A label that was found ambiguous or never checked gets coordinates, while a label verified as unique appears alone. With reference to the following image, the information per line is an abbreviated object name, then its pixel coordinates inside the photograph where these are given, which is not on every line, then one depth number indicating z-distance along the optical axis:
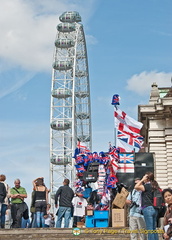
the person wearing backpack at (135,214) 11.71
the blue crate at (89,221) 16.25
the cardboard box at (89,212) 16.20
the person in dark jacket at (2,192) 14.91
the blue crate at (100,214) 16.30
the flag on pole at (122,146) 18.70
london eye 61.53
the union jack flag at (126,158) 18.48
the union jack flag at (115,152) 17.81
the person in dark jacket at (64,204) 15.62
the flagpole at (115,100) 18.83
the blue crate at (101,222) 16.24
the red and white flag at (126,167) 18.48
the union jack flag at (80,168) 18.65
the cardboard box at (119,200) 15.95
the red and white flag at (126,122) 19.08
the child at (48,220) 16.72
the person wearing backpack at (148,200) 11.39
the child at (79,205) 16.50
